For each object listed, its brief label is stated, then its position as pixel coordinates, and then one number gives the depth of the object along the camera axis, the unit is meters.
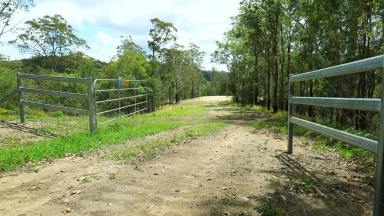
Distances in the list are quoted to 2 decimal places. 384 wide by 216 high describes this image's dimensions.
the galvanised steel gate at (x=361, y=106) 2.82
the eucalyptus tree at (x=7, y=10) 16.76
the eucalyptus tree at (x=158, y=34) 46.25
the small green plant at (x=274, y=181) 4.50
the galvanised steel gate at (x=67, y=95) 9.28
